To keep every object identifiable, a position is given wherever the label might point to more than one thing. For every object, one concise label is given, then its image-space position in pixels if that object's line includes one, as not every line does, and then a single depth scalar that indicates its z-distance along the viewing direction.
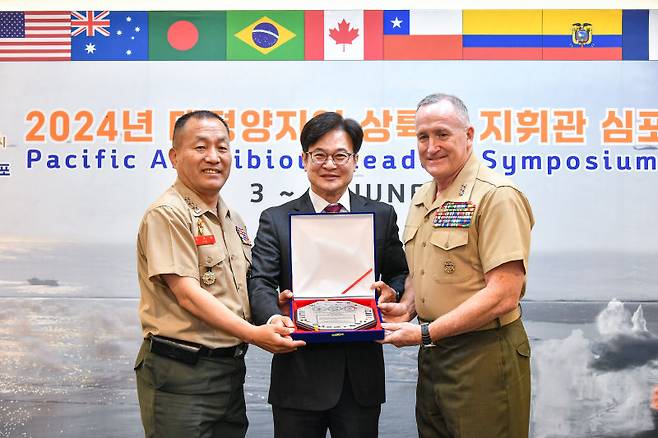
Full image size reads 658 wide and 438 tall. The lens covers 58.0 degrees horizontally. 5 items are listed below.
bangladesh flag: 3.66
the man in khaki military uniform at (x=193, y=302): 2.22
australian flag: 3.68
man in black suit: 2.19
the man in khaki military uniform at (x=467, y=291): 2.17
